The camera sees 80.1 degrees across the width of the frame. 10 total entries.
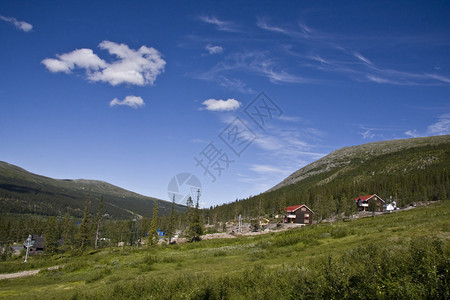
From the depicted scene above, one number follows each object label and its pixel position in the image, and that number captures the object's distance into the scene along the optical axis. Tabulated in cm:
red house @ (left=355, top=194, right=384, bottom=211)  10512
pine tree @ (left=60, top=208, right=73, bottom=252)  7905
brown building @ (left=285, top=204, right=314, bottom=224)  10495
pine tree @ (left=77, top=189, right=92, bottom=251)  7600
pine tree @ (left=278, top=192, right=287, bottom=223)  10764
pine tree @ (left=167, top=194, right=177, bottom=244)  8431
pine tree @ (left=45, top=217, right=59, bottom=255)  7866
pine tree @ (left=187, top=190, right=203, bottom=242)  7331
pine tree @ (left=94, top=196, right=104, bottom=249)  9275
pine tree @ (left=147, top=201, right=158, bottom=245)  7796
